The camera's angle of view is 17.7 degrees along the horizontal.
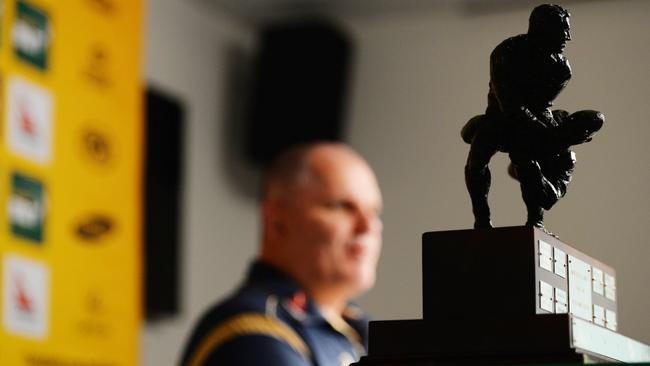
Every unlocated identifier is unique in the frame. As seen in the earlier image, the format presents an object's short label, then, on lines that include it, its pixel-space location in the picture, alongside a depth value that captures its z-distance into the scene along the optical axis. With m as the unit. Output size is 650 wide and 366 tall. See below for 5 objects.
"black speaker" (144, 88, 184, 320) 6.85
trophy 1.58
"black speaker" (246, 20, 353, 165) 7.96
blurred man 4.31
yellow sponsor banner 5.15
